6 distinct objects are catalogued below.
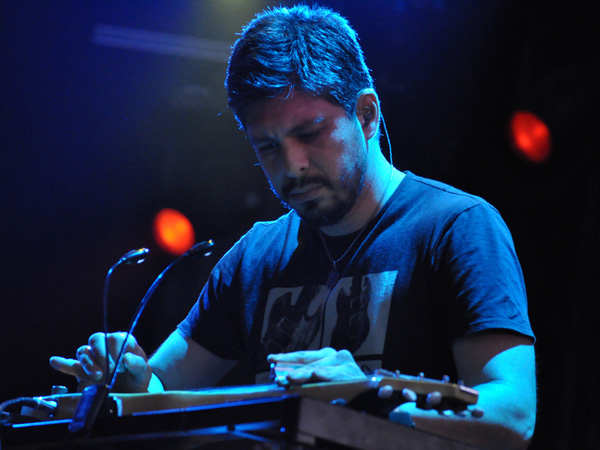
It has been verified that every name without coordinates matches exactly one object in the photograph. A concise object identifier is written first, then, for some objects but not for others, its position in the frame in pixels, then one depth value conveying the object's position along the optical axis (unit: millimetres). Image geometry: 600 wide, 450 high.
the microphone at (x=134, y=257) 2900
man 2938
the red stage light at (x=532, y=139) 3299
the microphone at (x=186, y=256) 2902
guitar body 2766
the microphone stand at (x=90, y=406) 2820
